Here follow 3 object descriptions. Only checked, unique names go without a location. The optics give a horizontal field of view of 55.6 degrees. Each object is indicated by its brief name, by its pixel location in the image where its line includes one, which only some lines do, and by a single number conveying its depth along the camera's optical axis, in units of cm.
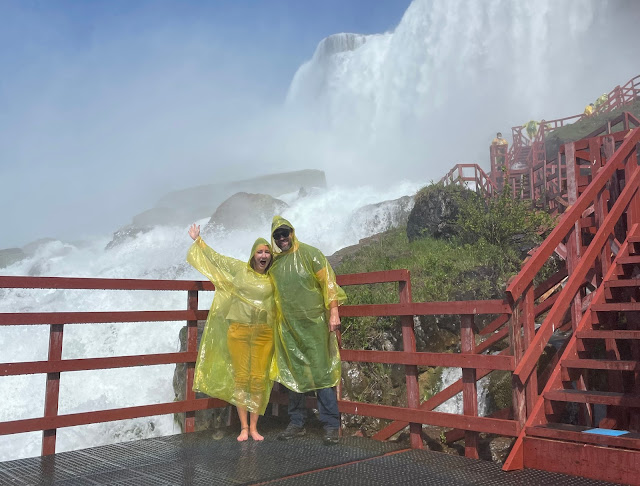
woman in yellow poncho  493
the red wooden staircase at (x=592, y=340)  347
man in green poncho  482
